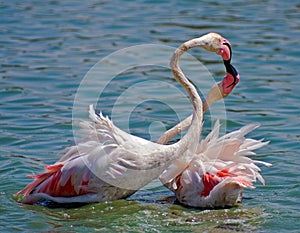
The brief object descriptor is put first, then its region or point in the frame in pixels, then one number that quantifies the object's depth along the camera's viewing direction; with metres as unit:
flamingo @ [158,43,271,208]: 14.57
